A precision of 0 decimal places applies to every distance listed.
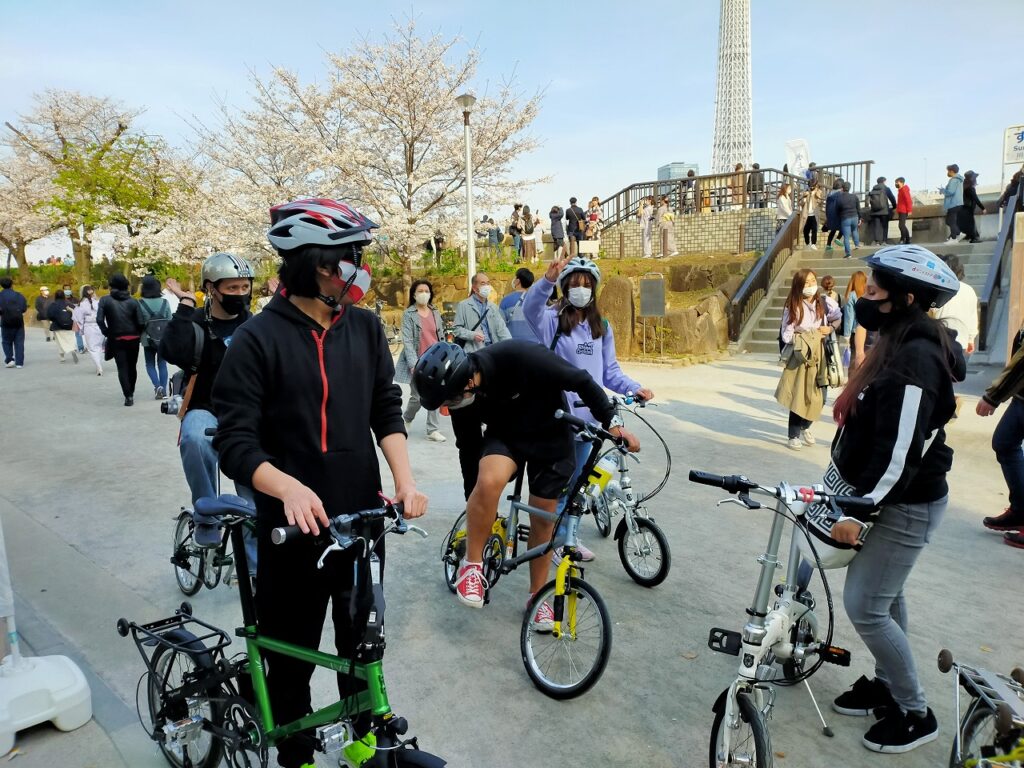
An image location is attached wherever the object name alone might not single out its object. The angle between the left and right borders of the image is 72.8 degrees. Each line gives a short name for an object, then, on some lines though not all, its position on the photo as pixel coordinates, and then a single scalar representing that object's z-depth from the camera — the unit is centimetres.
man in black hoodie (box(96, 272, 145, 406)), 1073
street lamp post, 1591
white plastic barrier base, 288
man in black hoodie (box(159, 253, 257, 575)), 384
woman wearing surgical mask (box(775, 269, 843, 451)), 755
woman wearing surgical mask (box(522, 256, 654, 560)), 471
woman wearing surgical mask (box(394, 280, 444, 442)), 811
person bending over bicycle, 352
